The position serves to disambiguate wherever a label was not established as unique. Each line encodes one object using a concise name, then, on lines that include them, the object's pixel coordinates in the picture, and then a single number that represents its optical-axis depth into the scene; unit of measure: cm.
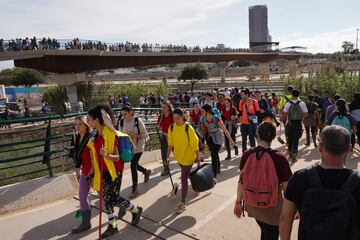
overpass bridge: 3593
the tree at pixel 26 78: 8019
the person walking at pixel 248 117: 877
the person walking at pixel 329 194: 220
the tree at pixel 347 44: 13496
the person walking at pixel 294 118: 810
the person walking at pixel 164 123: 757
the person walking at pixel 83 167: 500
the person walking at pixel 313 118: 980
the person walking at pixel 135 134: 649
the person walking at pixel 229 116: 945
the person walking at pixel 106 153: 459
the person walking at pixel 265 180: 323
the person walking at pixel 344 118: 711
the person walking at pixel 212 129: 703
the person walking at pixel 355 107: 791
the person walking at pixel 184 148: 561
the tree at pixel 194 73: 6363
